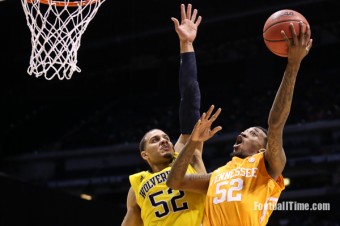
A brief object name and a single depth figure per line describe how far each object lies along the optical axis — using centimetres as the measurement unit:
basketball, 373
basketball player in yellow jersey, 434
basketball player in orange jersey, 380
